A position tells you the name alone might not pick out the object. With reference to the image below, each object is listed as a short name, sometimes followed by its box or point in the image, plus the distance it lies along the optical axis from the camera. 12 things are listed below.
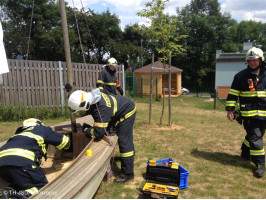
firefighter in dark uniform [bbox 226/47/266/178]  3.71
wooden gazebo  17.33
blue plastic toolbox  3.35
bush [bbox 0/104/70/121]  7.50
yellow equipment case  2.94
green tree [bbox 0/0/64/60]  27.45
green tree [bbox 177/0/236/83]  33.94
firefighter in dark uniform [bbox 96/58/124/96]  5.60
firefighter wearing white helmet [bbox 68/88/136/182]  3.04
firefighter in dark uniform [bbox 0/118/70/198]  2.37
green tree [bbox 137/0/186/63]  6.63
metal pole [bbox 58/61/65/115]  8.70
